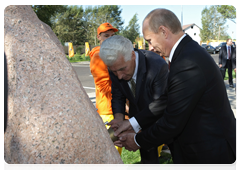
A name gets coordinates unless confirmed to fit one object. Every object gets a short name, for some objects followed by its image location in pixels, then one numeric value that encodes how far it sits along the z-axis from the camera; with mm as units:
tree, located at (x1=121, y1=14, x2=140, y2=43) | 48491
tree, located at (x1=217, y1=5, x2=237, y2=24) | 32953
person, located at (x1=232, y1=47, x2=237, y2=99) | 9114
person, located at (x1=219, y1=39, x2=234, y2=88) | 9838
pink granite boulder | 1211
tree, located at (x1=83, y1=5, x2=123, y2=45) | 49031
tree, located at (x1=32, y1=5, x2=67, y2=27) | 19719
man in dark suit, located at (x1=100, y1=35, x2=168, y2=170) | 2410
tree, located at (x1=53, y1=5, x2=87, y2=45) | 50406
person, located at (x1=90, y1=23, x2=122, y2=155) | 3246
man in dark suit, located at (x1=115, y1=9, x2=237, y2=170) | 1738
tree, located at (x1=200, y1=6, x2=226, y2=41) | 66250
